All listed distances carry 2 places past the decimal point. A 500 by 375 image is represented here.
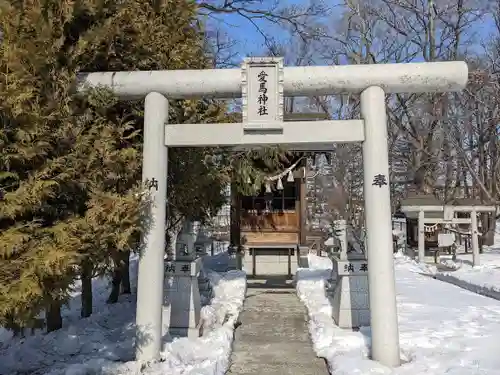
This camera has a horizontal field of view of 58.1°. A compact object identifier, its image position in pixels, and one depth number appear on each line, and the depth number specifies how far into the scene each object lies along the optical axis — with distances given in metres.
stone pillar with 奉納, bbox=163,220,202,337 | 7.21
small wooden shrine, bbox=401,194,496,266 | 17.67
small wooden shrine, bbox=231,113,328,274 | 14.85
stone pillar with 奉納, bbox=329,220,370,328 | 7.55
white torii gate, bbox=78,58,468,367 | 5.87
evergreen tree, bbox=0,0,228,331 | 4.59
